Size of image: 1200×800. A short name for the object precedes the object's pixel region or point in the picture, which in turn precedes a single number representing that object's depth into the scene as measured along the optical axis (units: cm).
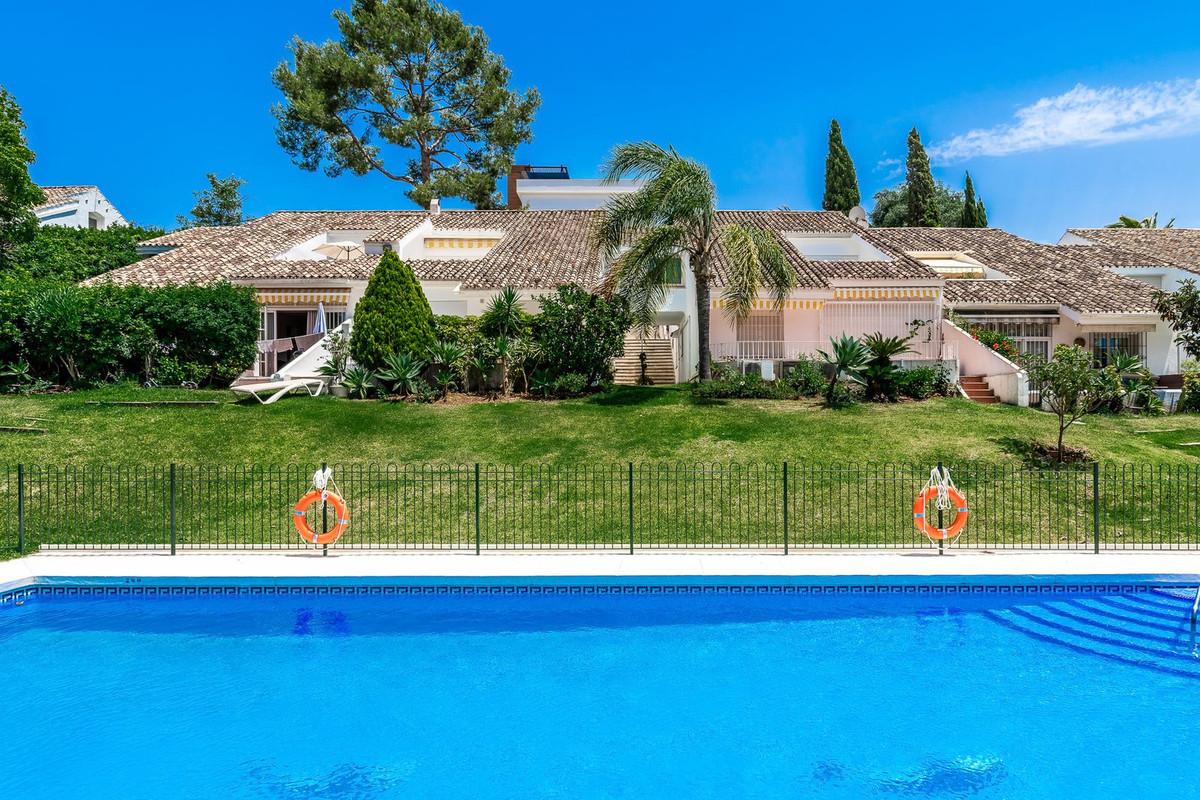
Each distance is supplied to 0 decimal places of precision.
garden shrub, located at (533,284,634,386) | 2391
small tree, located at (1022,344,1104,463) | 1820
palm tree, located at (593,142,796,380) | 2241
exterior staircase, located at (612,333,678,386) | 2717
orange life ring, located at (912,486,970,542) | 1360
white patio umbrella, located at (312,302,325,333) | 2828
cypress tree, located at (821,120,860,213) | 5344
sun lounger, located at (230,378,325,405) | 2277
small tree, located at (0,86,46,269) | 2873
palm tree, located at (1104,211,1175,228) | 5697
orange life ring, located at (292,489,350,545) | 1344
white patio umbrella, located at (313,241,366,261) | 3459
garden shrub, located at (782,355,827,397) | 2389
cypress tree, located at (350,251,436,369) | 2380
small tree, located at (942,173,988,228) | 5188
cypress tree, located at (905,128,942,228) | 5372
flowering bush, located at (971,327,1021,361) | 2695
